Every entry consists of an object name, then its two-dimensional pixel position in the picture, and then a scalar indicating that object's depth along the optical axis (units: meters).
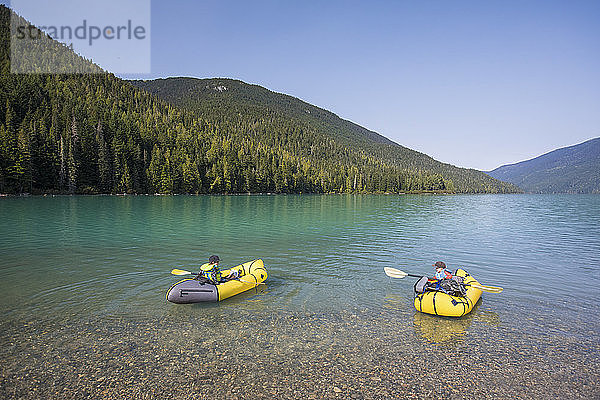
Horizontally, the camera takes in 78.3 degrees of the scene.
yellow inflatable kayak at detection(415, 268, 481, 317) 12.49
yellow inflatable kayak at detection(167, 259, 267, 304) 13.38
